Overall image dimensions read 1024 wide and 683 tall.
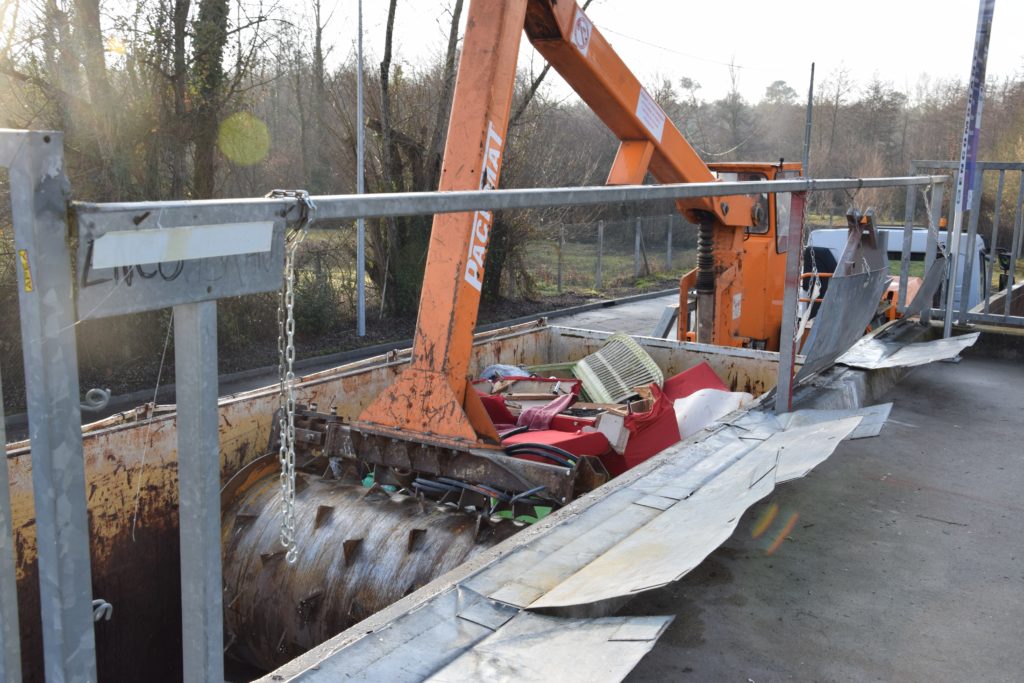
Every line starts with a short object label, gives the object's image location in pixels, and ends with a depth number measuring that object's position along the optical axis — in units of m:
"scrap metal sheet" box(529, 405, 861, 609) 2.57
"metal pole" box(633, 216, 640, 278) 24.86
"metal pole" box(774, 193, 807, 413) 4.59
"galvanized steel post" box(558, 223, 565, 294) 19.97
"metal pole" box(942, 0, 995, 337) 7.38
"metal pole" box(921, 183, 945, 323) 6.74
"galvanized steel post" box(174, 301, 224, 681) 1.55
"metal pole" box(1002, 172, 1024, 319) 7.66
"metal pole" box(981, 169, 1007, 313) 7.57
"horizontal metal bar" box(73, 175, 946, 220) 1.48
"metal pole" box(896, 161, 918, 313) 6.67
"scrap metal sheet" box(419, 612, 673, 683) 2.28
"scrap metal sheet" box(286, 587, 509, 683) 2.27
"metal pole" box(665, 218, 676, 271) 26.59
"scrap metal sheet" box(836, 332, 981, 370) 5.85
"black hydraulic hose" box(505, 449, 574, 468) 4.38
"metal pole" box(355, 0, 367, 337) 13.48
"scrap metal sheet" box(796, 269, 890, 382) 4.76
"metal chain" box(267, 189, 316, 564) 1.68
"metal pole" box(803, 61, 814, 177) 24.53
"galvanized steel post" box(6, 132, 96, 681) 1.27
